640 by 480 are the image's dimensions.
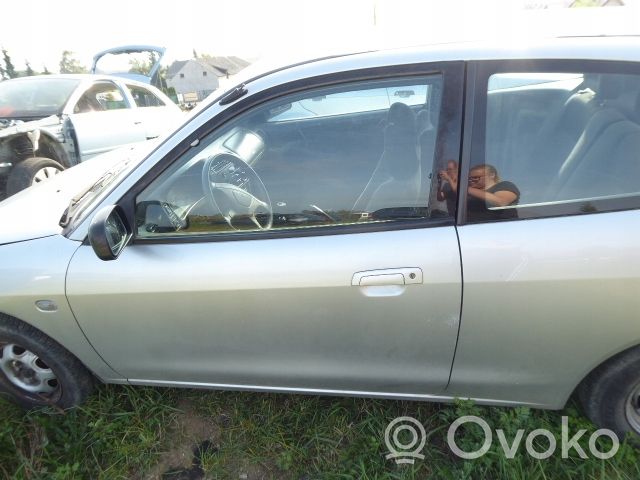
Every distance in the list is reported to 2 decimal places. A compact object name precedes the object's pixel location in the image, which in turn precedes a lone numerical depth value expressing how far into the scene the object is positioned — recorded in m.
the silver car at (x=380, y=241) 1.46
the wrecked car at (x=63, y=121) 4.39
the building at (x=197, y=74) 55.35
